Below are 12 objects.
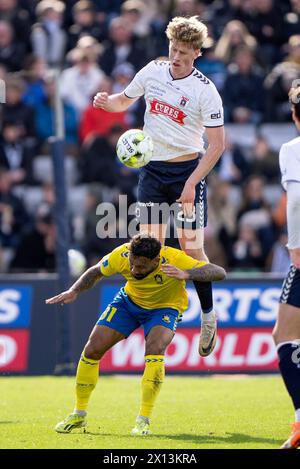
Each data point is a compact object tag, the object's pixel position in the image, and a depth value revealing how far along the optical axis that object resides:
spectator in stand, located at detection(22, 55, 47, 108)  18.52
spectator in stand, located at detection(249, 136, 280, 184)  18.81
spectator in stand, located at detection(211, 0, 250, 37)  20.55
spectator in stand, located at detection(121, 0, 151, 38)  19.64
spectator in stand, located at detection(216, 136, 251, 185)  18.92
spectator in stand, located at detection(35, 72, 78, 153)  18.67
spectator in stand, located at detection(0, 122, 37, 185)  18.38
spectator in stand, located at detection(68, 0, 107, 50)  19.88
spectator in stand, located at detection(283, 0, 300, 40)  20.81
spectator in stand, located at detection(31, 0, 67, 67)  19.72
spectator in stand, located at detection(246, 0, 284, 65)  20.58
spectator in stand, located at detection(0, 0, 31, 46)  20.03
